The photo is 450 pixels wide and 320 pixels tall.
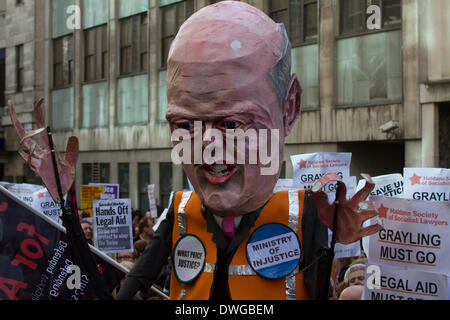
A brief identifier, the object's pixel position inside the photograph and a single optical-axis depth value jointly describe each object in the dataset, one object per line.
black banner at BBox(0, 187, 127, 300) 4.41
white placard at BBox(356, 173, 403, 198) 6.99
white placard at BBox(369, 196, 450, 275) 3.86
